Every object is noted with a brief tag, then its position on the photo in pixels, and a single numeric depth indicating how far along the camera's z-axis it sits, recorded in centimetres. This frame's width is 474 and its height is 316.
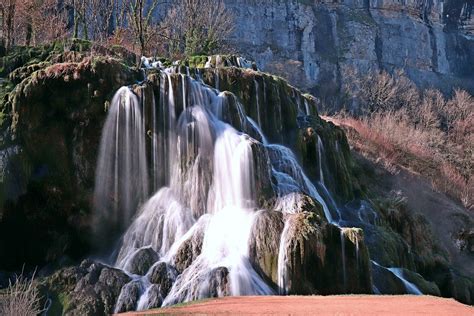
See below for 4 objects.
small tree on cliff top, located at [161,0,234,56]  3856
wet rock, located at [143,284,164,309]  1296
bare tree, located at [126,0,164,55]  2913
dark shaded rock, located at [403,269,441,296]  1689
